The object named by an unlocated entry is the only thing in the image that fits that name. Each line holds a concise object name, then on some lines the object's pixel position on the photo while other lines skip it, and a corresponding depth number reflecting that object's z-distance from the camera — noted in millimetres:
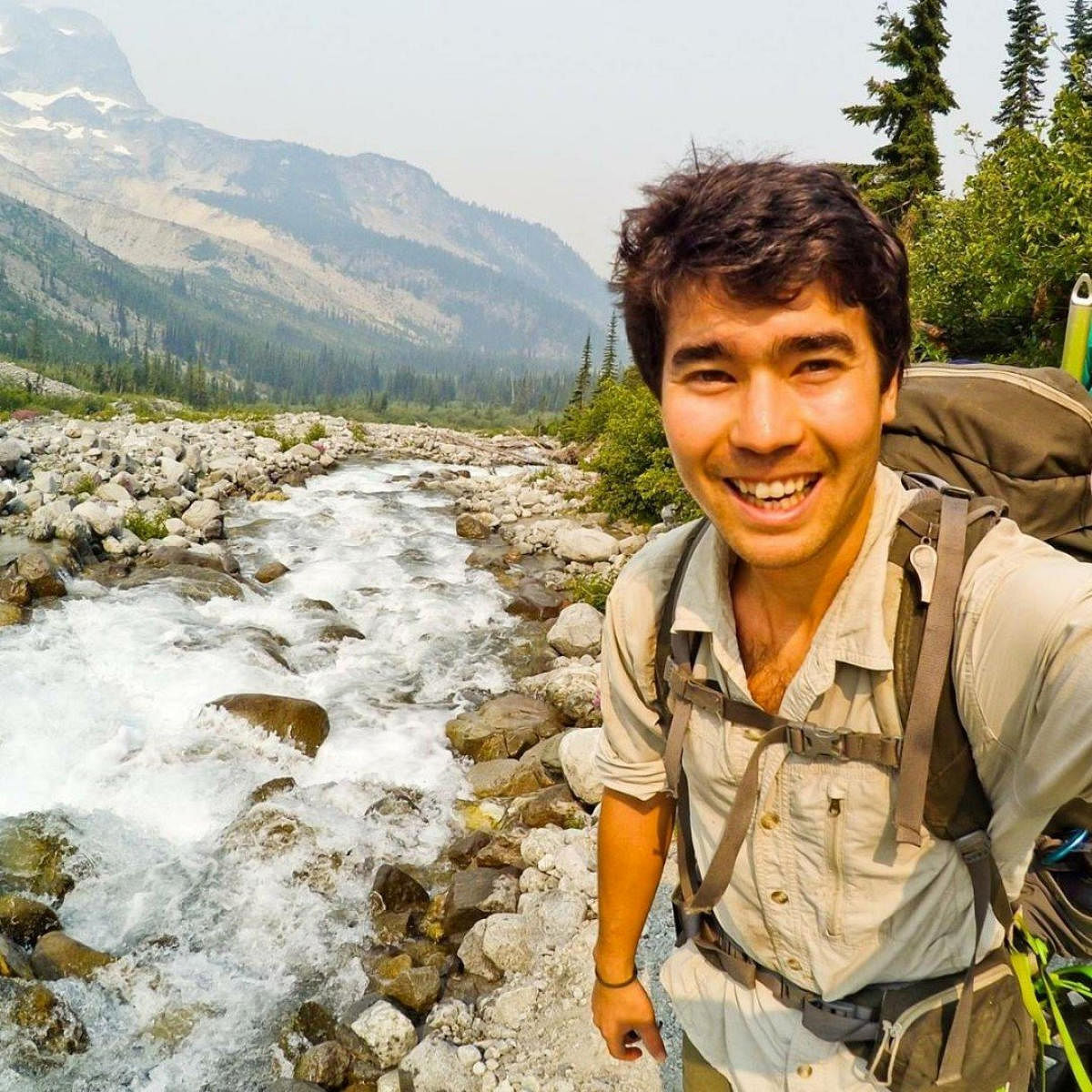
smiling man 997
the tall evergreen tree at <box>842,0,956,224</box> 16109
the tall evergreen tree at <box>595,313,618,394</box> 42878
